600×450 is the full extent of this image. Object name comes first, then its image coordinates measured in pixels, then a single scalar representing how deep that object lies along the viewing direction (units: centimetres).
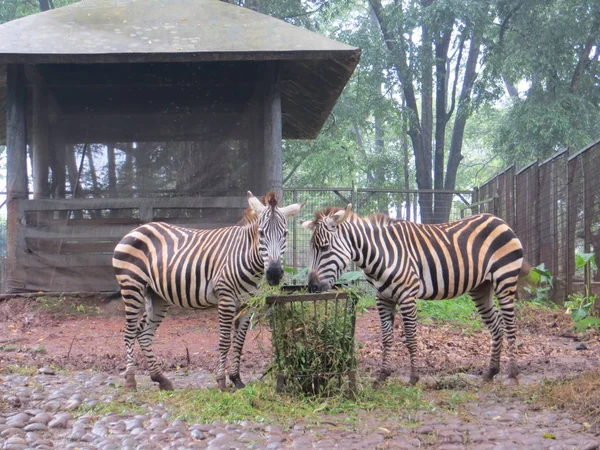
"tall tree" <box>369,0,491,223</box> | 2200
